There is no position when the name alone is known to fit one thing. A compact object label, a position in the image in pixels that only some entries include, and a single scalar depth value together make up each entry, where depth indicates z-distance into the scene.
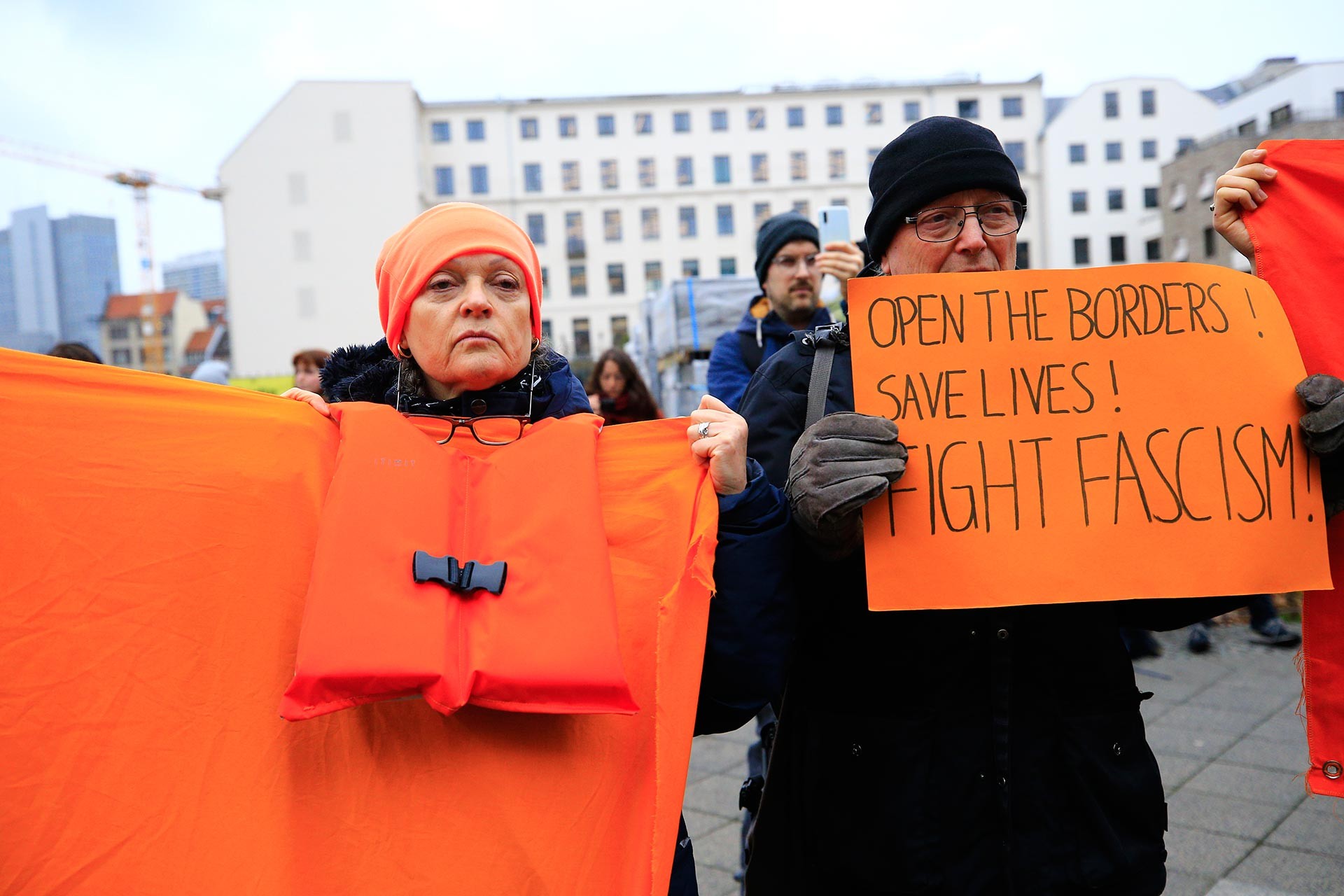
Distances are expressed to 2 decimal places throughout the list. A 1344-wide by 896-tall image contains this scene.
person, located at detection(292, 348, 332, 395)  6.11
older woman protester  1.60
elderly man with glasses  1.59
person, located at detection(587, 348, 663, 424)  6.12
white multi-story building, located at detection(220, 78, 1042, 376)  64.75
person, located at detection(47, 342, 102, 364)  4.32
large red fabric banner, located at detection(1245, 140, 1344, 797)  1.74
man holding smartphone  4.21
